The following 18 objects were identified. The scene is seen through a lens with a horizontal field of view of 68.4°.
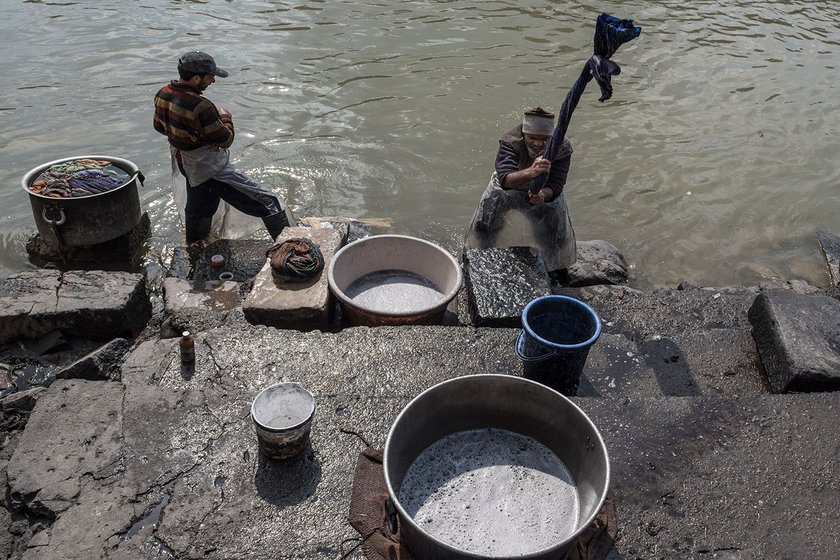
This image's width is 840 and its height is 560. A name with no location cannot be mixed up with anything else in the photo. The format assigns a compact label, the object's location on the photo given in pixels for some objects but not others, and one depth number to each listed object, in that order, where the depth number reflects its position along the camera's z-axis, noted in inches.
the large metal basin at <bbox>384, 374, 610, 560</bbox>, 116.1
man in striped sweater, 219.9
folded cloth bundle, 197.2
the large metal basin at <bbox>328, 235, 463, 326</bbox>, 194.9
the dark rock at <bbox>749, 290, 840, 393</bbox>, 157.8
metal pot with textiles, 229.0
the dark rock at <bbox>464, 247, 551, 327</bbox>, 185.2
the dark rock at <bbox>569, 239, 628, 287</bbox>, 260.8
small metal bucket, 127.4
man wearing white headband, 217.3
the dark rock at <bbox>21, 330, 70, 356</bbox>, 189.9
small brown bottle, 157.6
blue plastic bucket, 149.1
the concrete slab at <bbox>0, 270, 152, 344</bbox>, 188.7
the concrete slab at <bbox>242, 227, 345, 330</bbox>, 187.0
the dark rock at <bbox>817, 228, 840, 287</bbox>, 293.1
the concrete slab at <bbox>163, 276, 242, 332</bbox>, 196.2
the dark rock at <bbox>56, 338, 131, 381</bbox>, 163.3
